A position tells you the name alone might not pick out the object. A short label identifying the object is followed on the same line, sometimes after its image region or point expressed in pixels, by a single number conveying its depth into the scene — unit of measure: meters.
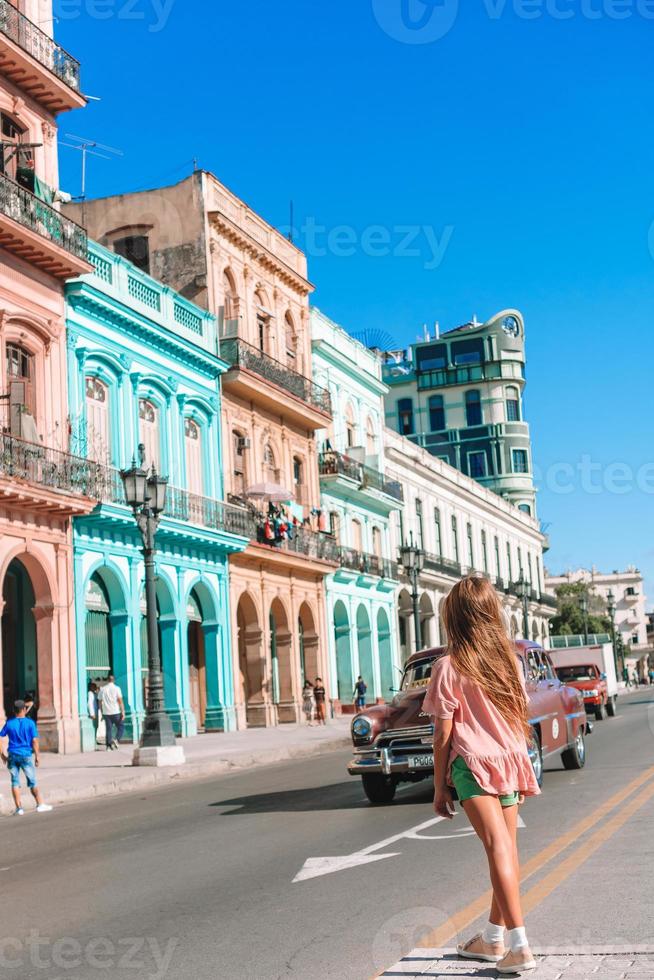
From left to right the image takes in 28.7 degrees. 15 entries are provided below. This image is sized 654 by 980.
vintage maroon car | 13.32
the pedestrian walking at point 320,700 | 37.56
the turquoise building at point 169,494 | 27.83
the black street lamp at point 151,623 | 21.17
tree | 99.56
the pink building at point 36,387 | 24.98
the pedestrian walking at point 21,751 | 15.77
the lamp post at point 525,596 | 53.69
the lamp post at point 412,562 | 33.00
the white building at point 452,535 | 53.84
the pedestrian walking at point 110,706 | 25.67
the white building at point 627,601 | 159.00
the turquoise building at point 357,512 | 44.00
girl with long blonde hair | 5.55
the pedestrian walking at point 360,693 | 40.25
